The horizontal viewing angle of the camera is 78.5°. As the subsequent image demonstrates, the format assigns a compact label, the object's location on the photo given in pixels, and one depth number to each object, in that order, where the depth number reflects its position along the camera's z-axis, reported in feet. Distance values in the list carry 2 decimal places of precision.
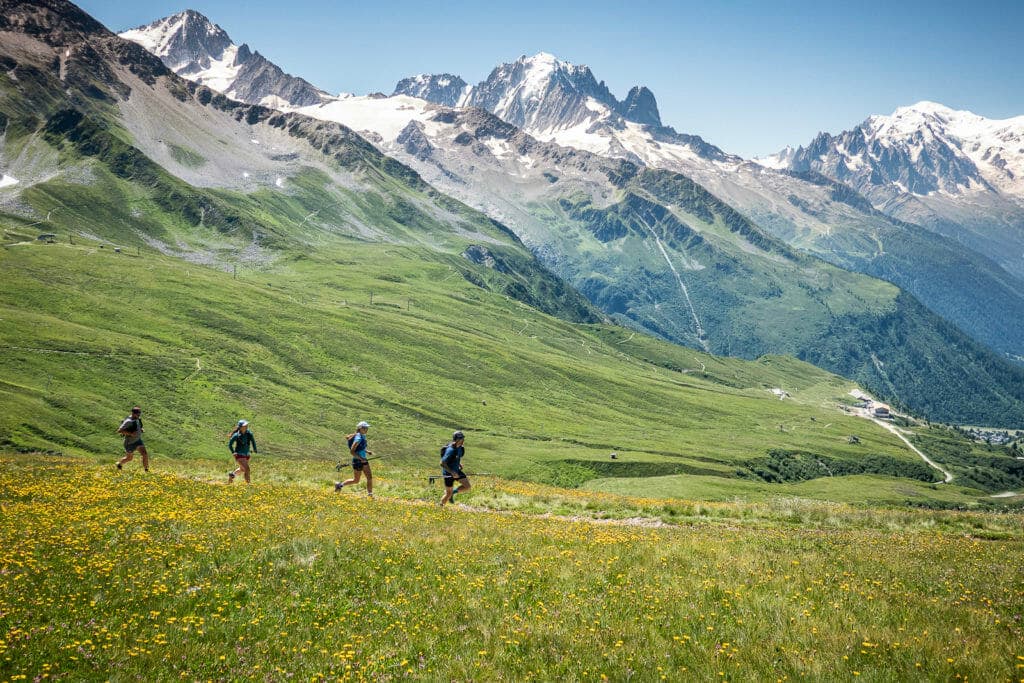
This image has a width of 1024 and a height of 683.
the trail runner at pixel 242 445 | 115.44
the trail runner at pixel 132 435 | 122.62
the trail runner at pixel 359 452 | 109.09
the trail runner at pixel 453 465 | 100.83
